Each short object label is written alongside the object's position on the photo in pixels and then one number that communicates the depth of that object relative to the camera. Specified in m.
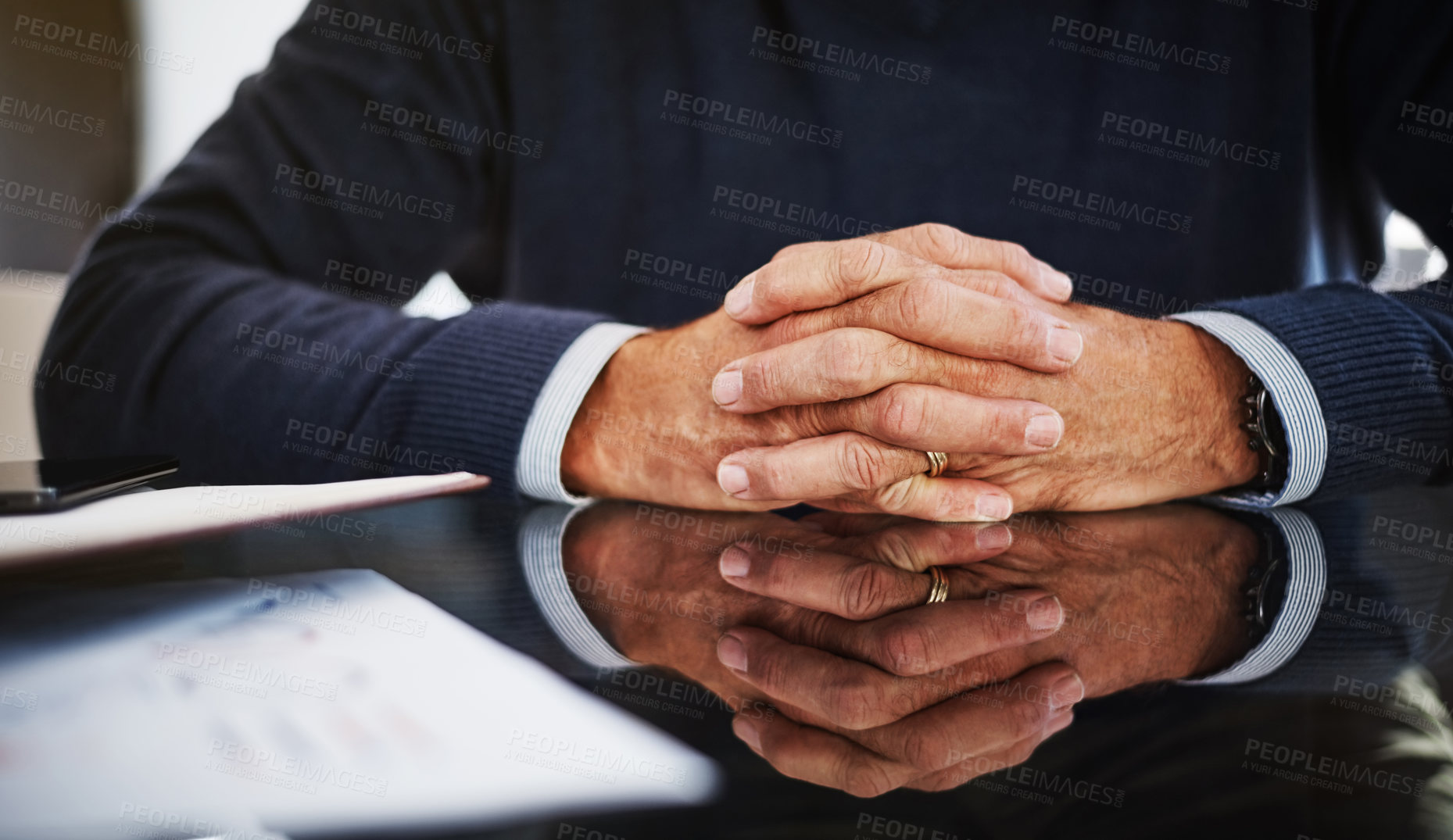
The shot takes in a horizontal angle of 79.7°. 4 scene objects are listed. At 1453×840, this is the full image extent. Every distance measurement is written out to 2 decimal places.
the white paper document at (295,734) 0.25
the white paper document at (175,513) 0.50
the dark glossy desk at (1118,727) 0.25
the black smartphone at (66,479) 0.55
